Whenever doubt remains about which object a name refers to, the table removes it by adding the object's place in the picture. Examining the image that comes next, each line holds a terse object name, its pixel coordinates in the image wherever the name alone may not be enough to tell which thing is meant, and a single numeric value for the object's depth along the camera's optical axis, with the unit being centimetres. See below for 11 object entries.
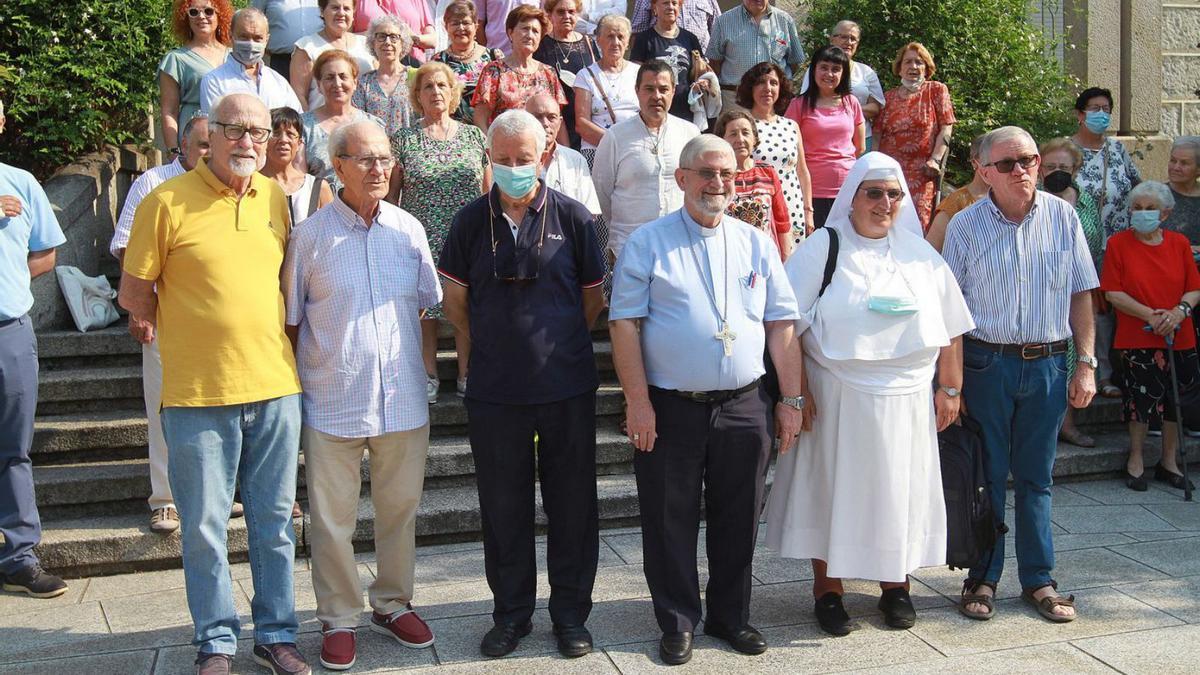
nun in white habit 477
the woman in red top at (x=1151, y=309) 727
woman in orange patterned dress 868
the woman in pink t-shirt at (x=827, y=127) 812
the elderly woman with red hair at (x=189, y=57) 729
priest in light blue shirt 459
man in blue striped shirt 507
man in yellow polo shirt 426
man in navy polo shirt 458
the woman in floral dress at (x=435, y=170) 658
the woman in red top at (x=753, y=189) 631
